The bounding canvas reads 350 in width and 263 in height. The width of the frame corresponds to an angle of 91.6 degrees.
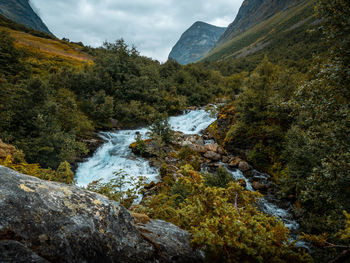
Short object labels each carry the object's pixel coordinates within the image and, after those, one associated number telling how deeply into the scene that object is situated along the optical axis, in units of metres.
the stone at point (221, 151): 17.42
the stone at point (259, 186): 12.75
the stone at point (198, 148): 17.27
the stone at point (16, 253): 1.67
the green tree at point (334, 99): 4.78
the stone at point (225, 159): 16.30
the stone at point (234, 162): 15.42
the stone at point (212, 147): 17.51
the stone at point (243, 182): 12.48
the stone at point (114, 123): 26.14
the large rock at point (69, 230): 1.87
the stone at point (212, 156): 16.45
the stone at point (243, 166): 14.98
